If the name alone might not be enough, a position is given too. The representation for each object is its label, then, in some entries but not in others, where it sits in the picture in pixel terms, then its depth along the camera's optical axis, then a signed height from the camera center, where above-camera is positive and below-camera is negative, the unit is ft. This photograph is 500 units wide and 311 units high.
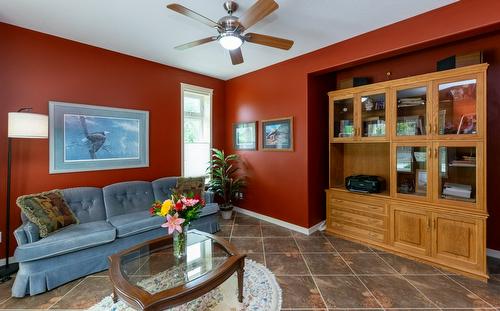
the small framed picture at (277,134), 12.26 +1.26
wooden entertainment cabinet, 7.66 -0.36
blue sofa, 6.88 -2.75
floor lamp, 7.54 +0.86
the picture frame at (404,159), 9.27 -0.12
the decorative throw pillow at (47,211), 7.48 -1.89
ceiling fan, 5.89 +3.83
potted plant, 14.15 -1.64
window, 14.12 +1.80
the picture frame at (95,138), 9.53 +0.87
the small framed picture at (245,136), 14.15 +1.35
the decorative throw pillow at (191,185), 11.74 -1.51
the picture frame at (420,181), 8.94 -0.99
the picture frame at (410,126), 8.97 +1.23
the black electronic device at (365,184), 10.11 -1.25
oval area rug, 6.23 -4.15
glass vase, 6.49 -2.49
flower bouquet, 6.09 -1.60
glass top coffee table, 4.70 -2.88
